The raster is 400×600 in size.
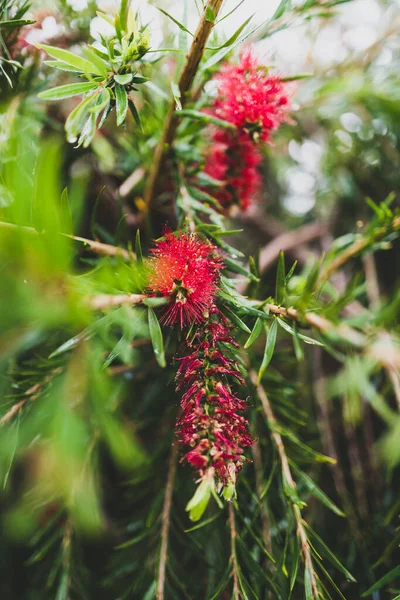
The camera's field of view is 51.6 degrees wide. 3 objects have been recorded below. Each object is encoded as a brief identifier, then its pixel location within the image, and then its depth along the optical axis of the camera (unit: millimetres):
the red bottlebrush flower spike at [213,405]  340
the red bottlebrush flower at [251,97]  486
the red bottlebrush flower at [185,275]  391
